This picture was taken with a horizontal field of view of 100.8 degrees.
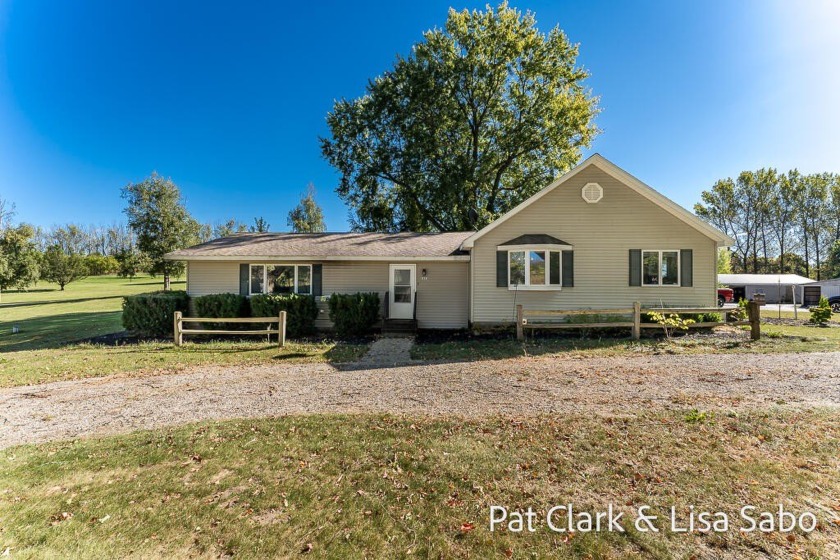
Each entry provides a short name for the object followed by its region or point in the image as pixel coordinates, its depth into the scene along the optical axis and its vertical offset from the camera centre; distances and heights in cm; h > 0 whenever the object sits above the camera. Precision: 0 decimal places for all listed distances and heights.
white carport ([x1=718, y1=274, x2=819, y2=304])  3119 -23
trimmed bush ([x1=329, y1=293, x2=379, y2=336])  1193 -91
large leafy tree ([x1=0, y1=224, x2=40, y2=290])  2589 +221
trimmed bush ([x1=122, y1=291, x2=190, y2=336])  1202 -87
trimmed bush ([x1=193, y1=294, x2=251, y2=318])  1198 -61
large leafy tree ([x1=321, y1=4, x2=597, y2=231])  2311 +1146
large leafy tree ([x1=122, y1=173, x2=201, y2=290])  2795 +557
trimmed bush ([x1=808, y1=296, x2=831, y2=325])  1418 -127
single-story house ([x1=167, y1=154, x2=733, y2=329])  1216 +80
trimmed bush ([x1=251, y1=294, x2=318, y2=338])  1186 -76
